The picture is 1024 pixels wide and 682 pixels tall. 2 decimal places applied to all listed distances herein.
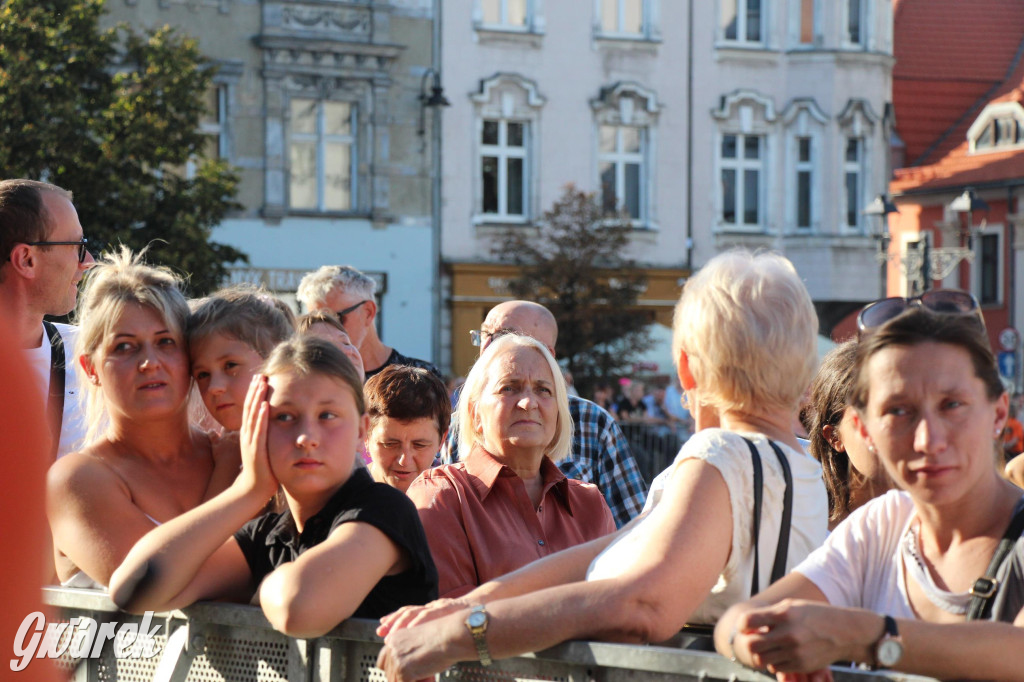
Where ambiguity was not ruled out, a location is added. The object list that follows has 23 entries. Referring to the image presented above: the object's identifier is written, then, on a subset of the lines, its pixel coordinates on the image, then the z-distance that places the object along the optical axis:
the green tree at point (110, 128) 17.91
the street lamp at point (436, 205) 25.84
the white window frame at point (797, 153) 28.30
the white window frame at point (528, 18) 26.44
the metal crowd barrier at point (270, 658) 2.62
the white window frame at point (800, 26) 28.34
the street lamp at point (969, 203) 19.38
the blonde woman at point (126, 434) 3.26
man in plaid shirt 6.07
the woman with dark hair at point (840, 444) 4.02
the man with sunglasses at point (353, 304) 6.80
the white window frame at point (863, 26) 28.52
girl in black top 2.91
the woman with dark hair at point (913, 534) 2.42
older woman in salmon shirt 4.12
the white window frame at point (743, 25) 28.16
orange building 32.00
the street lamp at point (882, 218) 20.47
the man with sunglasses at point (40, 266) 4.52
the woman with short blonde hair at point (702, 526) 2.71
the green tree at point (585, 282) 24.42
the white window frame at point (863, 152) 28.41
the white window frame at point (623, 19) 27.27
